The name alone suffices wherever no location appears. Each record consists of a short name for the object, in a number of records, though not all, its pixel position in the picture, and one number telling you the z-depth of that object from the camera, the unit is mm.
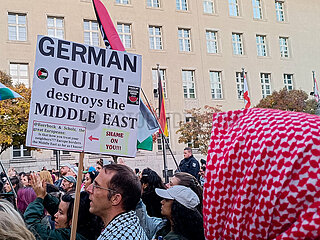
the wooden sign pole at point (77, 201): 2963
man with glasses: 2949
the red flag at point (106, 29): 6215
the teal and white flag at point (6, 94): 7539
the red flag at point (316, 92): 22556
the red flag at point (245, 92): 19303
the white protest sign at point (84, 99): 3332
